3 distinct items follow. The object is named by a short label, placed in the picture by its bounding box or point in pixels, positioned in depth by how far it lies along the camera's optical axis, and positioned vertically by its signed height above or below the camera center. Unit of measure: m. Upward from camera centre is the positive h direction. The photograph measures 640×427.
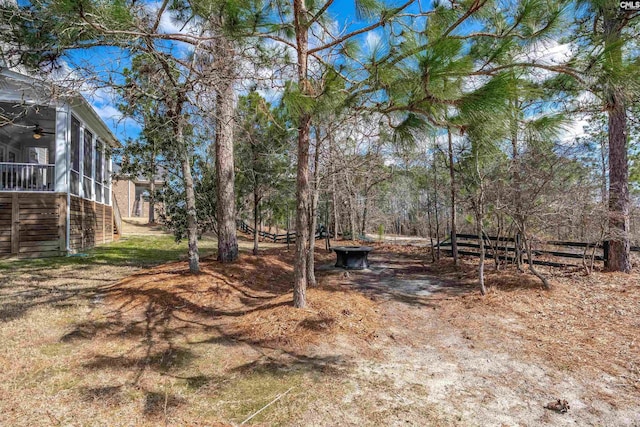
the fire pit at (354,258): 8.87 -1.08
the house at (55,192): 8.63 +0.87
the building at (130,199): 25.59 +1.94
